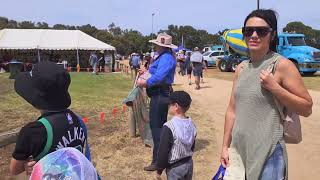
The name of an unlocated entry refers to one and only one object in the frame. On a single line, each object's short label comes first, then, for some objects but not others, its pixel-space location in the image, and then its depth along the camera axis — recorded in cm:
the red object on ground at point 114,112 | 653
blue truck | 1533
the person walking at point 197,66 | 1068
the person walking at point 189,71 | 1236
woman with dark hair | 172
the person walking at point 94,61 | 1850
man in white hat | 358
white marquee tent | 2014
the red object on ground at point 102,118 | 594
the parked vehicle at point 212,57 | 2345
